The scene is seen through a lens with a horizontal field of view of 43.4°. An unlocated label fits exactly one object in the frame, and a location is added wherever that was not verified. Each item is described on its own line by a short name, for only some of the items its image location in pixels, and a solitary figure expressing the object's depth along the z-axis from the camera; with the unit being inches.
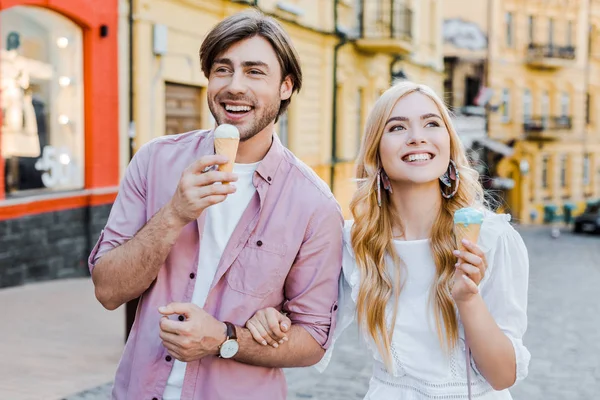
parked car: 1198.9
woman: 96.8
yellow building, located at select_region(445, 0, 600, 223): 1481.3
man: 91.3
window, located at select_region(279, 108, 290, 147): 660.7
